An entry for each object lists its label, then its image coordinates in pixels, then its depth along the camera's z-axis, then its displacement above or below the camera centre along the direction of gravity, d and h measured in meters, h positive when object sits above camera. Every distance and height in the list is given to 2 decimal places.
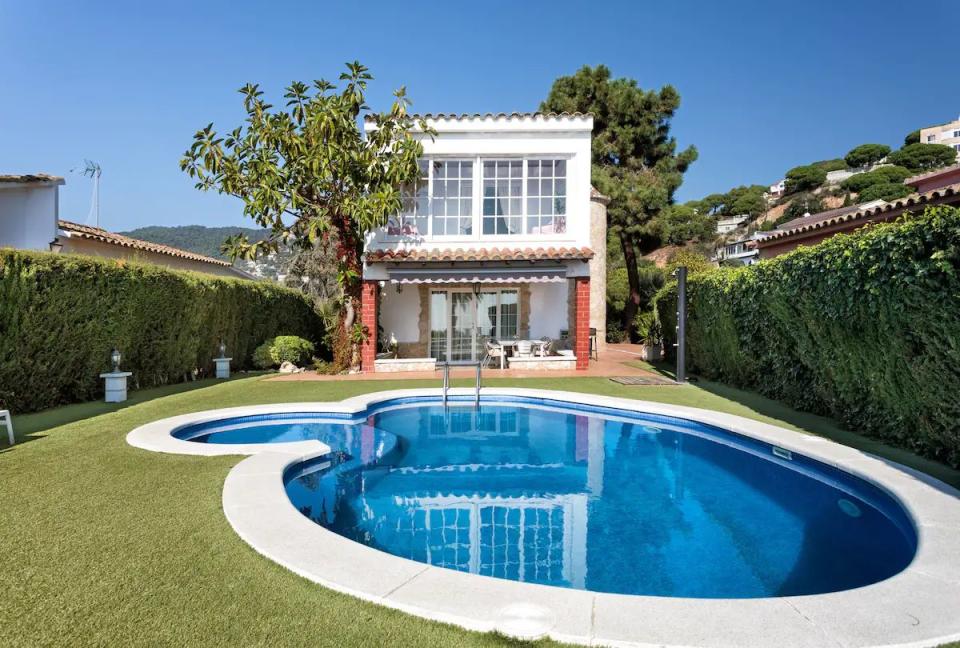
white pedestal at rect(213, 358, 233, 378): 24.52 -1.82
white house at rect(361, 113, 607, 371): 26.47 +6.07
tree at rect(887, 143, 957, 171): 125.31 +43.38
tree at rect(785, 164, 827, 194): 148.88 +44.66
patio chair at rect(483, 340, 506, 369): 28.28 -1.17
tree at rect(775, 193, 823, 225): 132.50 +32.35
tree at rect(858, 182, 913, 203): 110.62 +30.56
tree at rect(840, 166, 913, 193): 122.88 +37.29
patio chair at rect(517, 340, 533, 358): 28.48 -0.98
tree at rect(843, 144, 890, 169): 153.00 +52.77
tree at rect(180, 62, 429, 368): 24.06 +8.03
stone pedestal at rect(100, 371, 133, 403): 17.34 -1.95
